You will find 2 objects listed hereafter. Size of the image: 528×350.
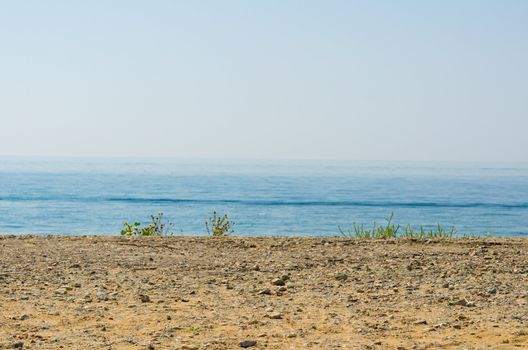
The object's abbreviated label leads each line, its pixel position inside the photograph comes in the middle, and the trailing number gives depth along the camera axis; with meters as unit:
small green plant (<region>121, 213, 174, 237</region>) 18.89
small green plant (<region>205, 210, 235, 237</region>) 18.43
